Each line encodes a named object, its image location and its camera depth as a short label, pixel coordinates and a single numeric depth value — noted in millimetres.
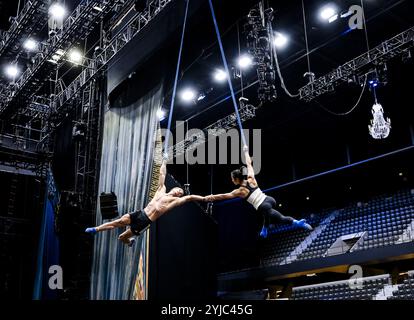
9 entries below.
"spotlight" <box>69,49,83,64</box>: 9546
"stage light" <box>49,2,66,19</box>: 8789
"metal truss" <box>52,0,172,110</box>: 8219
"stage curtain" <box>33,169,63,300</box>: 11047
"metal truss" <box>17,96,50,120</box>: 11852
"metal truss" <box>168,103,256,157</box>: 10753
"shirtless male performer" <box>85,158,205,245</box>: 6531
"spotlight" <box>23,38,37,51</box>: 10638
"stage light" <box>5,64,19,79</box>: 10922
